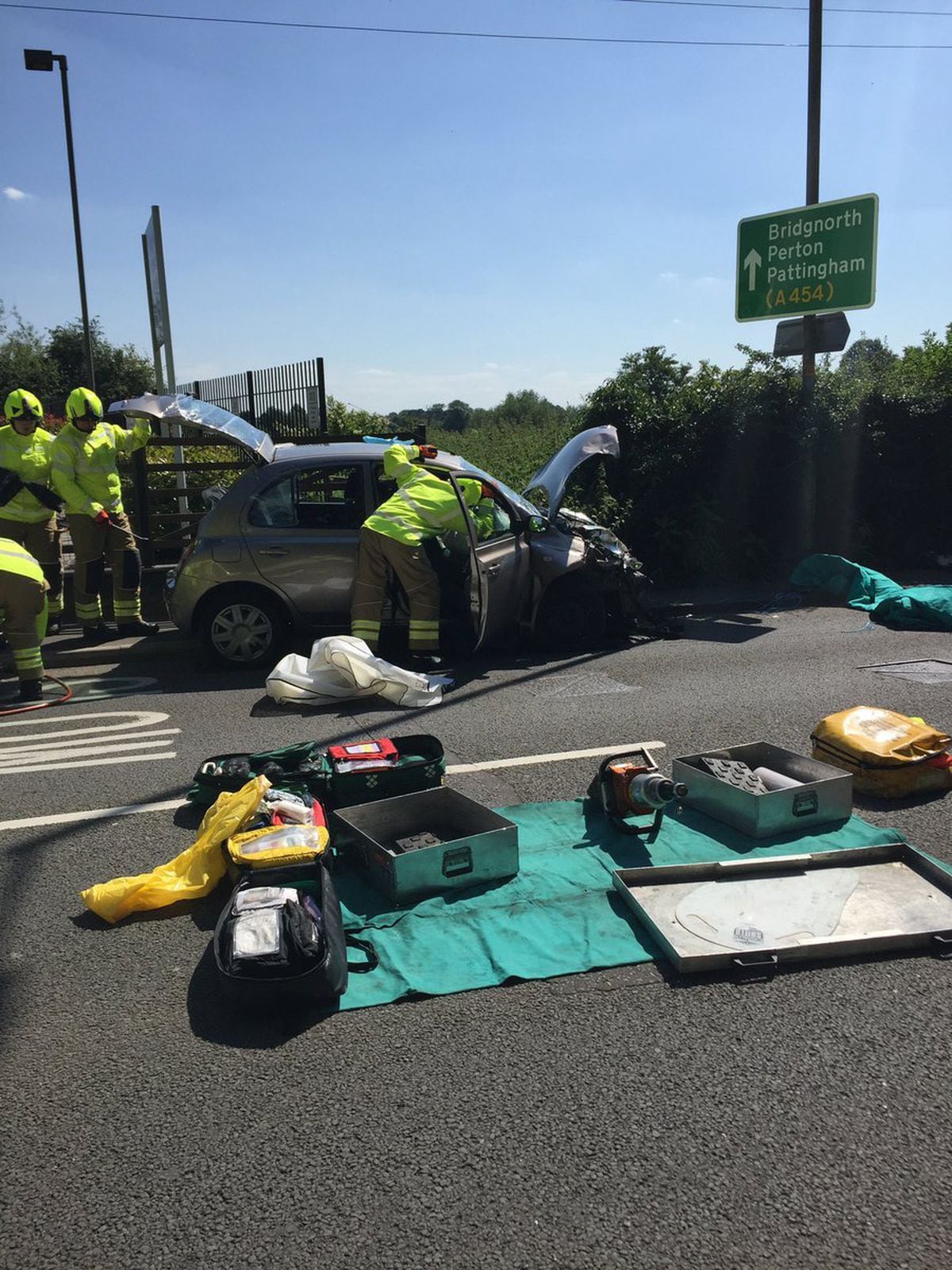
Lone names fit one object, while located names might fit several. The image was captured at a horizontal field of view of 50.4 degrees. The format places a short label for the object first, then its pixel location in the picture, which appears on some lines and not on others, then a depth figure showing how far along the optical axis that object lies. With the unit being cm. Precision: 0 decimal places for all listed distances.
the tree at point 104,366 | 3403
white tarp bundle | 760
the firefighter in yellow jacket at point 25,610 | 782
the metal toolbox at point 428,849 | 425
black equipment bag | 338
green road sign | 1299
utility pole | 1348
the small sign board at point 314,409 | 1322
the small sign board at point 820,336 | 1336
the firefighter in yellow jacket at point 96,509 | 968
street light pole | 1536
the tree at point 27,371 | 3428
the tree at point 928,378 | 1457
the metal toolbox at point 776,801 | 481
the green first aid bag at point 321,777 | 511
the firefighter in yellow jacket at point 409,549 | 822
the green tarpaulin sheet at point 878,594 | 1055
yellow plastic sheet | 421
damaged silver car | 859
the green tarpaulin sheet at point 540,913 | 371
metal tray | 372
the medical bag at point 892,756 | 534
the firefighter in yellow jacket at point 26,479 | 947
